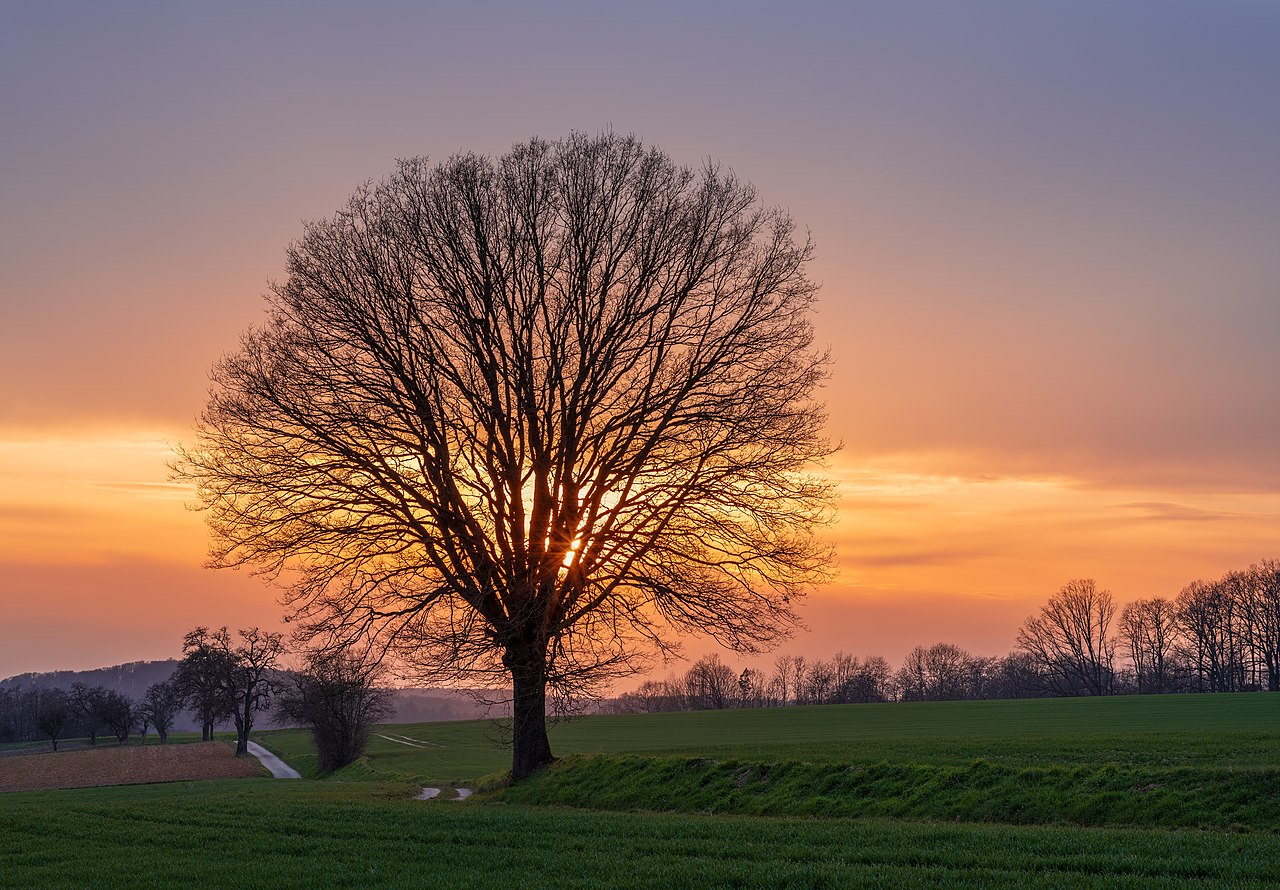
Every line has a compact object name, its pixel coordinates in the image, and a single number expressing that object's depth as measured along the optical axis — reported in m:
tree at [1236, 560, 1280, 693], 113.19
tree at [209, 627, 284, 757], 92.81
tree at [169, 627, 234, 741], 93.00
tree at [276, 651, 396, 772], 62.12
